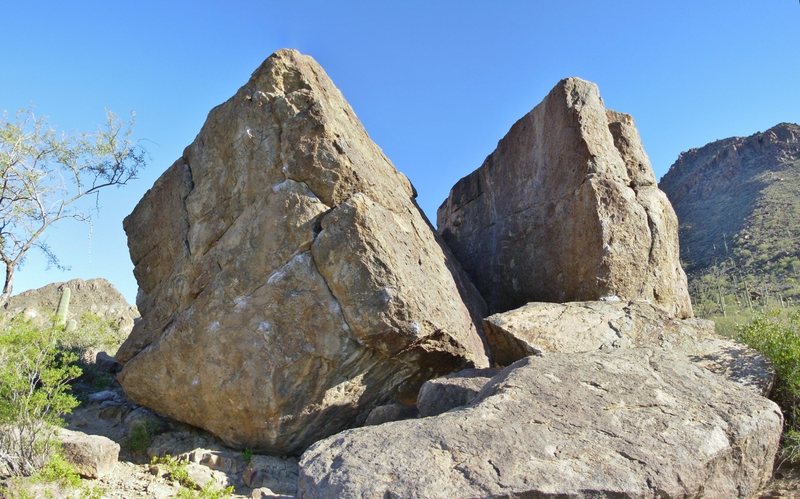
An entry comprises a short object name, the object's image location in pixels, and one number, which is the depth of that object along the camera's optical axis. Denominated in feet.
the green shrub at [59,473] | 19.00
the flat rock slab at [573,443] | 13.92
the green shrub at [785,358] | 19.16
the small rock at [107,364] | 37.88
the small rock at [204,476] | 21.98
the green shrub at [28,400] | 20.83
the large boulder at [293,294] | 23.35
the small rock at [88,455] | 21.81
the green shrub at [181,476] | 17.97
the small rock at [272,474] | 22.29
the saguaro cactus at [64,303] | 48.63
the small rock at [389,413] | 22.65
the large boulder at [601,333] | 22.88
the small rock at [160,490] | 20.93
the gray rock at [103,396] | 31.07
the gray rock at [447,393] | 20.33
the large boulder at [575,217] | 27.30
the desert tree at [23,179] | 51.08
